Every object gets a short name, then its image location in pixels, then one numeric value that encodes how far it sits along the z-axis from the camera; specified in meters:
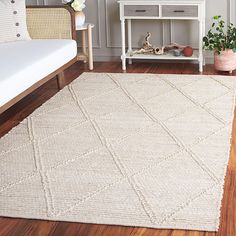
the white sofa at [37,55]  3.40
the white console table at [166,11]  4.87
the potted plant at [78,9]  5.08
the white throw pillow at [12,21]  4.39
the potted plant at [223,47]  4.85
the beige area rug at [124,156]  2.47
